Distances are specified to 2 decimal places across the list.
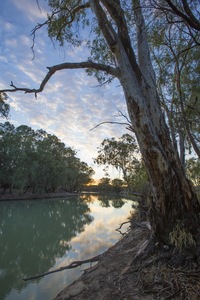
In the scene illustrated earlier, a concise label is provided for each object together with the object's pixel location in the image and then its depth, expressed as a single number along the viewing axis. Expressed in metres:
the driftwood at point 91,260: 2.76
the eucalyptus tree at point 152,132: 2.06
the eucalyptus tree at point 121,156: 11.89
